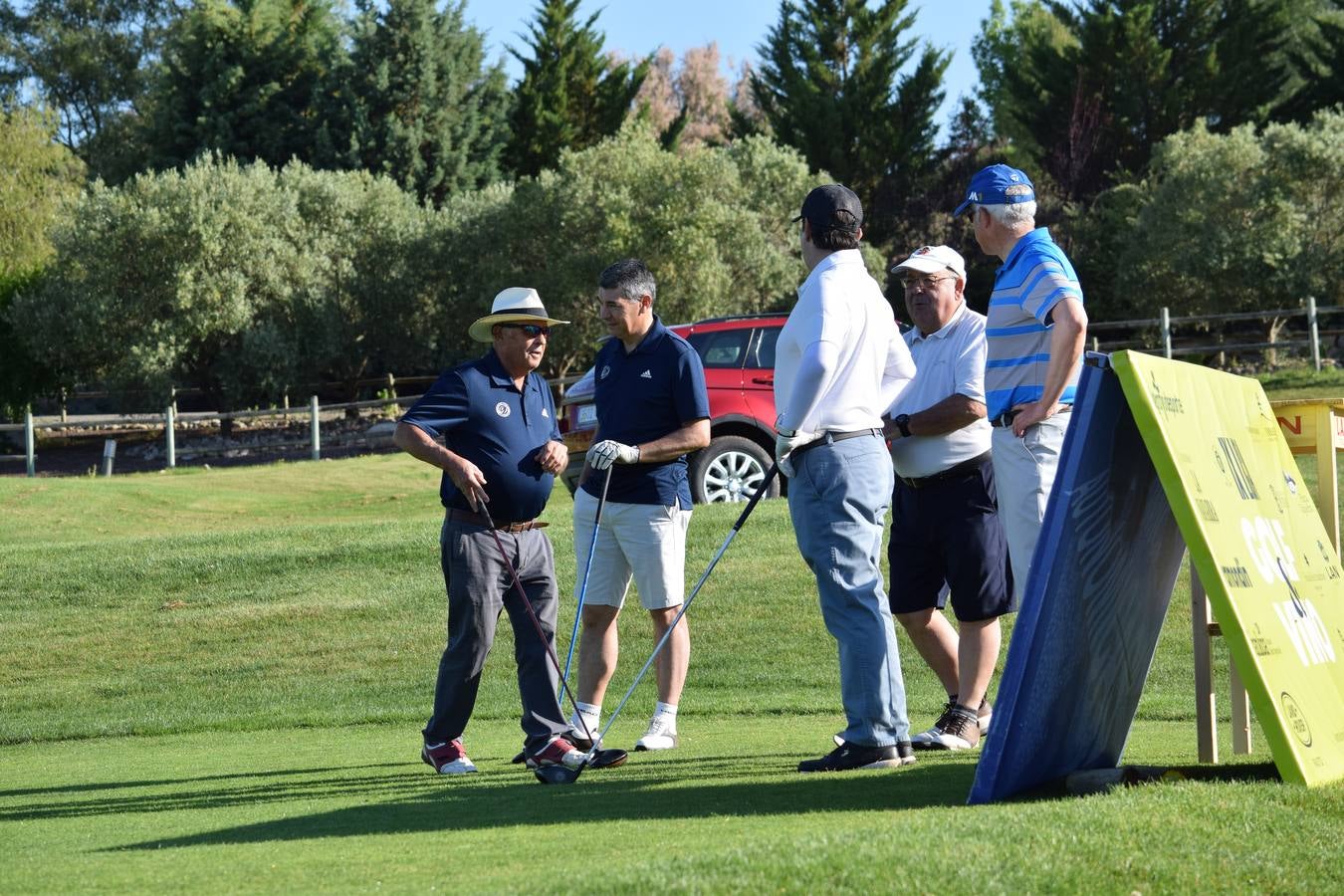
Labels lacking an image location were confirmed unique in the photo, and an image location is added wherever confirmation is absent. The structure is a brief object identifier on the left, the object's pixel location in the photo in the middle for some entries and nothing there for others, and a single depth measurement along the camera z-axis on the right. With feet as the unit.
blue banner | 29.35
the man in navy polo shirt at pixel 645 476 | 46.44
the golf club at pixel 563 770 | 38.96
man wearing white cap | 43.29
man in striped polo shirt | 37.70
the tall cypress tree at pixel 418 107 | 306.96
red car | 93.35
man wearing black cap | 37.01
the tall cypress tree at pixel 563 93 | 331.36
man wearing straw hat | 43.01
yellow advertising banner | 28.22
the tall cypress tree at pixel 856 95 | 317.22
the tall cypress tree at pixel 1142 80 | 291.38
